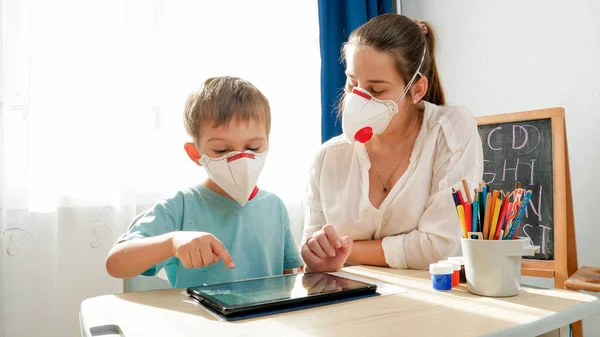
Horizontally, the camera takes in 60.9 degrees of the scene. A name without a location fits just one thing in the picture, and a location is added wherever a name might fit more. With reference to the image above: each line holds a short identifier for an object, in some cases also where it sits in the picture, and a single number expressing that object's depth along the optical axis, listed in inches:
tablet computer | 26.9
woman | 47.8
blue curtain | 96.0
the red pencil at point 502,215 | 31.3
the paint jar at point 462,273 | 35.2
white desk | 23.9
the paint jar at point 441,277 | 32.9
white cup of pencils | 31.0
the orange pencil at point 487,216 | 31.6
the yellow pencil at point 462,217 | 32.8
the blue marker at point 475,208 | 32.1
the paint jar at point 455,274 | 34.3
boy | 39.2
